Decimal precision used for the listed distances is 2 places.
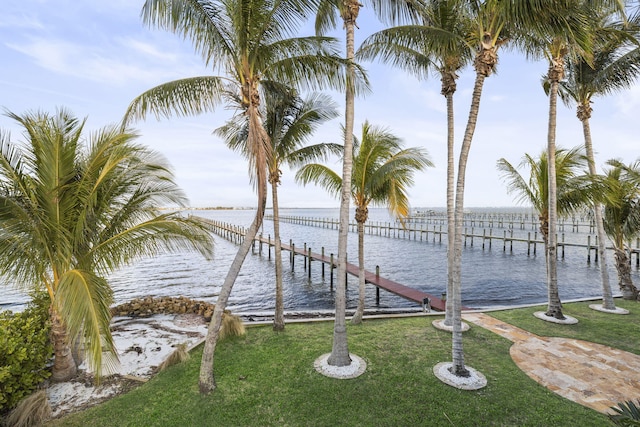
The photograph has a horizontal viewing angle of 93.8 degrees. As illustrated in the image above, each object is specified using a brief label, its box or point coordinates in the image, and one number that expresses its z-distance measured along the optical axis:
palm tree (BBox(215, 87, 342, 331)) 8.74
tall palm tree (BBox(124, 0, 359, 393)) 5.97
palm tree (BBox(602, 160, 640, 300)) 10.83
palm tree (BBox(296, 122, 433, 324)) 8.84
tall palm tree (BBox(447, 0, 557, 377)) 6.02
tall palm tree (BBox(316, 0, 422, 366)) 6.58
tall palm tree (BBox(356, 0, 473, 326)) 6.71
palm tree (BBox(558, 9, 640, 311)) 9.05
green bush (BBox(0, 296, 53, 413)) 5.21
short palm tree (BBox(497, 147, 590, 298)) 9.90
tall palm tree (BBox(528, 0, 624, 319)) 8.99
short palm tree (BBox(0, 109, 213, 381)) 4.75
